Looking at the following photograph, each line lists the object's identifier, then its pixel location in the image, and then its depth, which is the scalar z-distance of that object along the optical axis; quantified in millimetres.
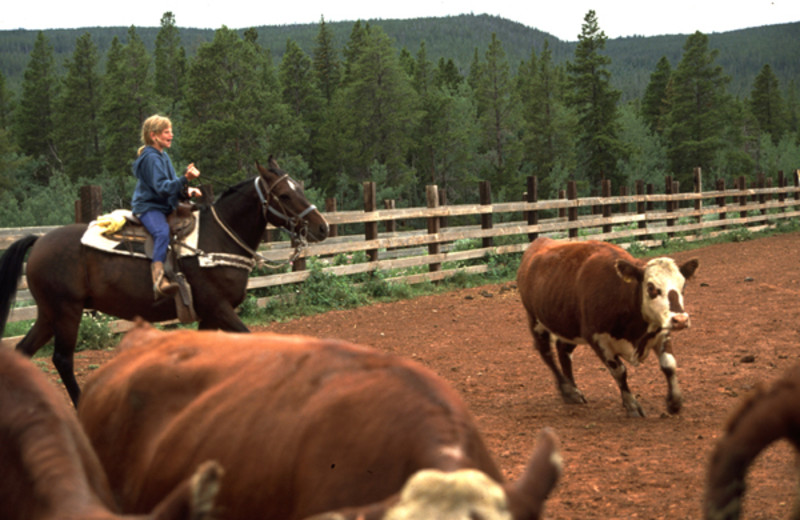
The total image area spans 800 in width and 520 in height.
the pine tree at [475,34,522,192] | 68500
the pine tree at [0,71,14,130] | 71250
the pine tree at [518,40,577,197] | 68500
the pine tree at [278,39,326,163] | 66562
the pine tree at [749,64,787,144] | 95375
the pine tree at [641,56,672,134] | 75688
